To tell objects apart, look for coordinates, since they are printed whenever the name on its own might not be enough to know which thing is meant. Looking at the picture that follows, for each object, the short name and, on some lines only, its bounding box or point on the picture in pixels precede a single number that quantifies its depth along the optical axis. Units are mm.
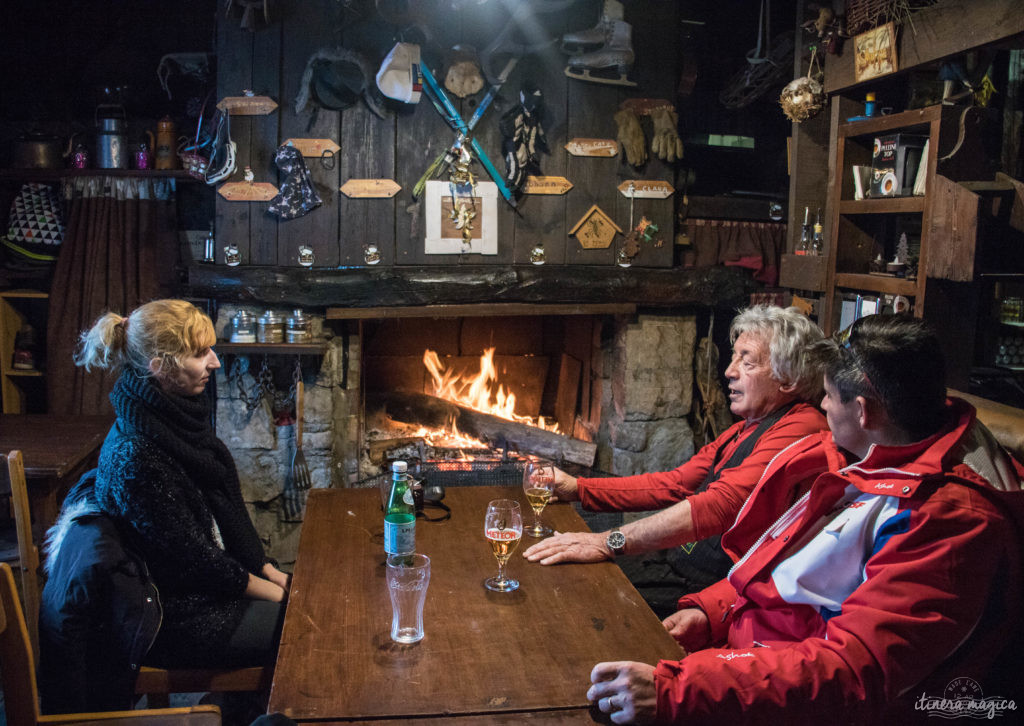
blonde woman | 2539
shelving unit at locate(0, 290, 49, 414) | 5086
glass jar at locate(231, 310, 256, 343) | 4508
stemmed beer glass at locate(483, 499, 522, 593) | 2285
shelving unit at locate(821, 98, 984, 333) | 3008
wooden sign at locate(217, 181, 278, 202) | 4605
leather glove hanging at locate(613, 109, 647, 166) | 4898
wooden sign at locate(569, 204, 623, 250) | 4957
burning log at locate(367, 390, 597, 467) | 5359
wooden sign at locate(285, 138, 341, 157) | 4617
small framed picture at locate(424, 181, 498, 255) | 4789
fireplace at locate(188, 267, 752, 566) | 4672
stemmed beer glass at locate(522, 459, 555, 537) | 2654
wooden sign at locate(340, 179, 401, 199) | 4688
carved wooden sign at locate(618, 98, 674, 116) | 4938
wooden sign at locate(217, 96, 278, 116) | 4582
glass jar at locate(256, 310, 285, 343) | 4535
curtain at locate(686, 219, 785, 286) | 5305
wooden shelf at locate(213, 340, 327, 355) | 4457
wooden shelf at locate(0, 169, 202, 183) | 4855
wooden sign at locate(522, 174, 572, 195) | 4871
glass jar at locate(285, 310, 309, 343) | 4590
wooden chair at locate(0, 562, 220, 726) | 1812
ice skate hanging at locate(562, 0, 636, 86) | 4726
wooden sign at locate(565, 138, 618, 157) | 4883
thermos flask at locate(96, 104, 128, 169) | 4891
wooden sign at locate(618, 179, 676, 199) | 4969
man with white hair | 2643
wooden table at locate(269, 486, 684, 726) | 1732
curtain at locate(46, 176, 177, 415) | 5039
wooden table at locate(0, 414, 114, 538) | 3367
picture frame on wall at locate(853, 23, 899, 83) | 3283
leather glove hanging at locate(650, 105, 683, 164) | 4926
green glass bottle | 2330
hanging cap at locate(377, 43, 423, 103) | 4535
